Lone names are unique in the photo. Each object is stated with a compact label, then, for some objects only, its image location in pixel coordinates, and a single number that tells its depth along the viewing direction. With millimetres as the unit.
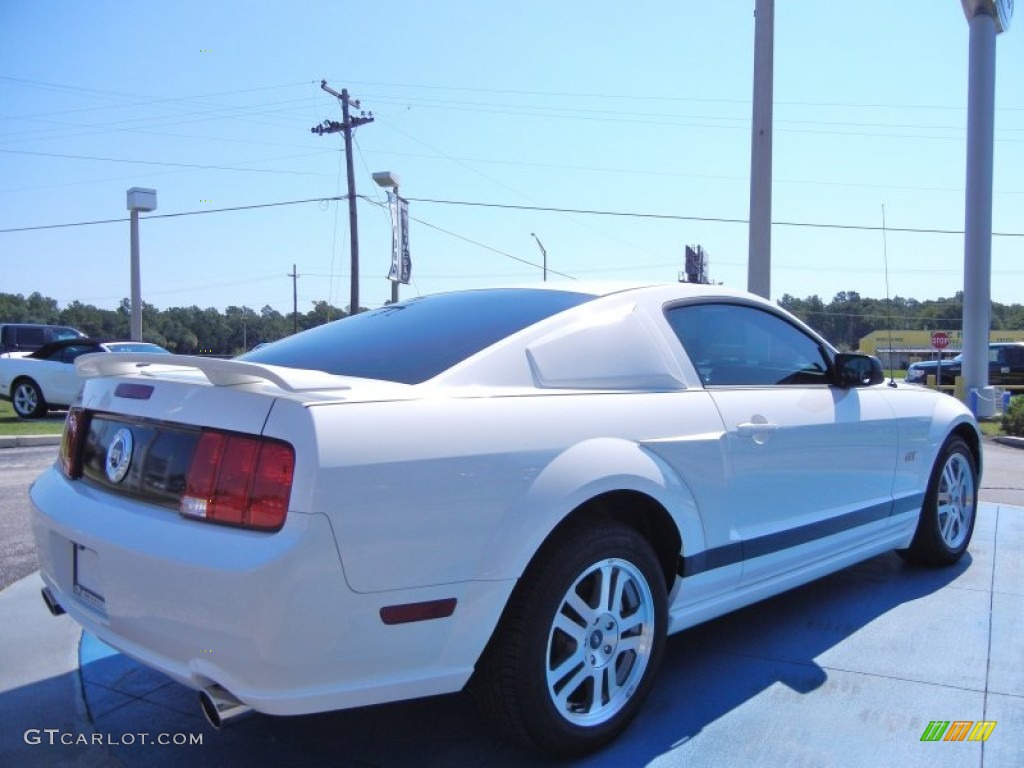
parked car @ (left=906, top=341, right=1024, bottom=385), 27281
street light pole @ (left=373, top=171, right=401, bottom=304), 27281
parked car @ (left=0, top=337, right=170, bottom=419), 14578
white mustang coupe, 2193
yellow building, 59250
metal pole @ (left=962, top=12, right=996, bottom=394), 20172
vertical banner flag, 27312
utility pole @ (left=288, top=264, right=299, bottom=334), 72712
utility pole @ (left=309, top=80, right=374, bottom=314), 29078
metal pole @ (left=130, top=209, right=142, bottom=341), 21734
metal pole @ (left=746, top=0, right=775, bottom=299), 9938
